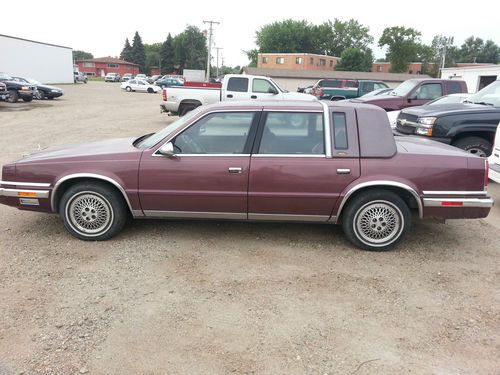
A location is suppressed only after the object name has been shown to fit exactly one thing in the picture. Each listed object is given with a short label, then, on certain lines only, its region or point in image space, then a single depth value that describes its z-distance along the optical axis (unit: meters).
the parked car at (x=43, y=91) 25.50
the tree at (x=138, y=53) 111.31
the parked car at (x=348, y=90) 23.39
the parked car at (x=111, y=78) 73.00
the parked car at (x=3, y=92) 20.66
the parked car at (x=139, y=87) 44.19
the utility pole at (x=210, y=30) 55.38
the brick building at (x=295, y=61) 80.12
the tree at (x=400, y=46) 83.94
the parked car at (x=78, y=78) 59.53
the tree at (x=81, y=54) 147.43
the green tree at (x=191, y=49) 103.19
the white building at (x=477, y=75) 32.44
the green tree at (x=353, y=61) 78.62
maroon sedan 4.45
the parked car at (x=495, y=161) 6.27
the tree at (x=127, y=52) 113.50
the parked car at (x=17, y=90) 22.89
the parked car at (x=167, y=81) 48.58
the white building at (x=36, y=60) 44.28
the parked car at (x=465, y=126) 7.54
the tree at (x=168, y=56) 103.75
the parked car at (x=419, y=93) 13.10
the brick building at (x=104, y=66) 102.12
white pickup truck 14.51
